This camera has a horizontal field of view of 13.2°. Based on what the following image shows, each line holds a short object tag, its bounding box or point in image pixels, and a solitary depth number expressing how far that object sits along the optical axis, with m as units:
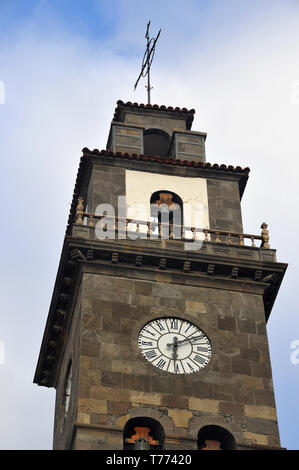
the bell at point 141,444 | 43.69
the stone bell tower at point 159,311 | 44.50
